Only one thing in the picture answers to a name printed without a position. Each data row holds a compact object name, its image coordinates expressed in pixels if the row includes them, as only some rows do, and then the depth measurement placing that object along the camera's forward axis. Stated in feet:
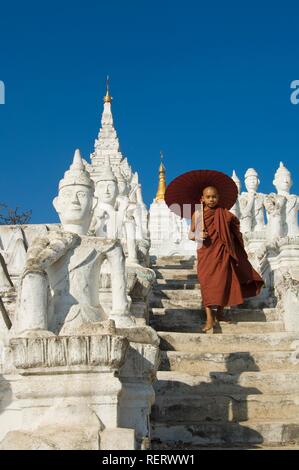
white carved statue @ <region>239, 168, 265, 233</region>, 59.21
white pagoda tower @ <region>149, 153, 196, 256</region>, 75.61
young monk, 29.50
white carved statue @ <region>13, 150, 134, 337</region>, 14.84
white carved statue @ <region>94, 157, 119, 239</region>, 34.65
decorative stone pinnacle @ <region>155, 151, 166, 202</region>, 120.41
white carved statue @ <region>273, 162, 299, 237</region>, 43.19
